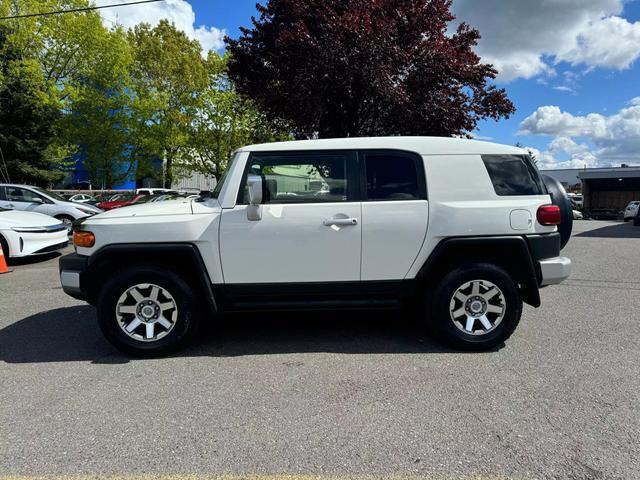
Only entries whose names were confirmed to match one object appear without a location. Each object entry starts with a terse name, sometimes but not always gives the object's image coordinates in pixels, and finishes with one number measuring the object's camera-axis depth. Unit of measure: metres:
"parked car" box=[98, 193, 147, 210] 15.70
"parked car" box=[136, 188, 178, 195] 20.80
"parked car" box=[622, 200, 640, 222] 28.61
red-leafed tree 10.30
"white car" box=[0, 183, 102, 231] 12.02
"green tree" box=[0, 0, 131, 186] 20.52
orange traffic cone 7.82
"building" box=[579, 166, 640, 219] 40.67
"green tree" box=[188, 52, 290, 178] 26.53
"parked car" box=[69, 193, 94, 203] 23.11
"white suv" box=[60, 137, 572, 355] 3.91
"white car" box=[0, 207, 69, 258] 8.28
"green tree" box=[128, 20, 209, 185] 25.52
